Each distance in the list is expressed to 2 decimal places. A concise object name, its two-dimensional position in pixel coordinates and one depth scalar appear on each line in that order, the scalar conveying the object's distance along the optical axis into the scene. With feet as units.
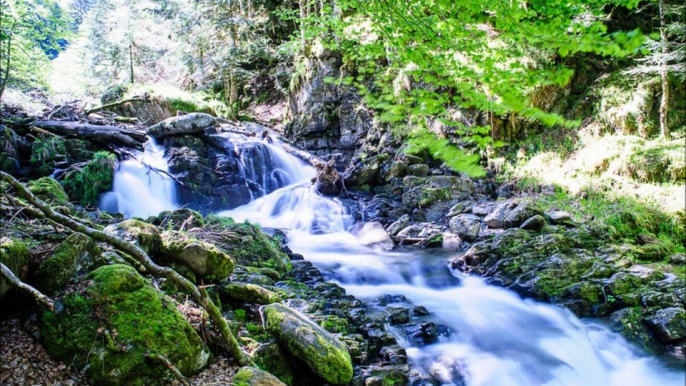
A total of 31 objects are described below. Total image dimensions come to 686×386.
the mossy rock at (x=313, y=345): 11.34
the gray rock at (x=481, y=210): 32.37
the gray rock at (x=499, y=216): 29.14
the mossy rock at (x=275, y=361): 11.12
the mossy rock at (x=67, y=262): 9.63
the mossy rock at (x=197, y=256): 14.10
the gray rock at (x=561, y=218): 26.55
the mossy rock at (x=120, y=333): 8.61
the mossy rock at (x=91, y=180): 32.89
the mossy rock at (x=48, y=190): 18.92
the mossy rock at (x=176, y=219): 21.12
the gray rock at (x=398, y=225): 33.45
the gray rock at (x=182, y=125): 43.78
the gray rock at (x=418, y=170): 42.37
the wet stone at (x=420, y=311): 18.66
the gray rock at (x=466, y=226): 29.96
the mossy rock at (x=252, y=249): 20.17
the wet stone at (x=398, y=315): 17.29
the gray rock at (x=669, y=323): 15.44
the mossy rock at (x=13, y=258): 8.67
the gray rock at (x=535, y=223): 26.48
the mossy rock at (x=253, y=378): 9.23
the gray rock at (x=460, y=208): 34.24
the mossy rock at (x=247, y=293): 14.42
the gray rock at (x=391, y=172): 42.50
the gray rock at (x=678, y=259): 20.60
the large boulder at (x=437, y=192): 36.76
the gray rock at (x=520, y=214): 27.91
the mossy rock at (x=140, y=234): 13.51
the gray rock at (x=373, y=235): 31.01
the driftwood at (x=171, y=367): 8.73
